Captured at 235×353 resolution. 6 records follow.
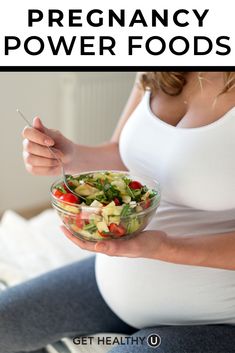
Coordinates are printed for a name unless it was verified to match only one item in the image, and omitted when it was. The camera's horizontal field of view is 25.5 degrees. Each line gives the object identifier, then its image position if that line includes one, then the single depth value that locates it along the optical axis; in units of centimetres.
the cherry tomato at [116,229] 80
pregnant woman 90
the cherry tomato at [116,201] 82
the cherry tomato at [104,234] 81
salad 80
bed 141
